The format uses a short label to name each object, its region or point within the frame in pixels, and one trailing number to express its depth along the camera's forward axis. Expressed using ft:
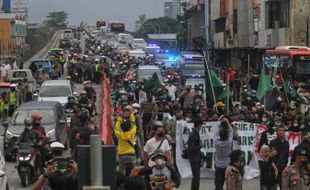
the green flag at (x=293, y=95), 79.71
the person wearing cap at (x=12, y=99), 111.15
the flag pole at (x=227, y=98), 72.45
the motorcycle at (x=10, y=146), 71.41
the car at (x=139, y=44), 307.17
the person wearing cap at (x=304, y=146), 41.91
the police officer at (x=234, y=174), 39.75
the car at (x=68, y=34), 407.52
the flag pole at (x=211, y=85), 75.24
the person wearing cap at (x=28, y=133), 60.08
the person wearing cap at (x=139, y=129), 61.79
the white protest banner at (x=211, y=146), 60.85
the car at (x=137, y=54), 225.23
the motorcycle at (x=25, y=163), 58.90
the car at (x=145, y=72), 126.45
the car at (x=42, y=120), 72.23
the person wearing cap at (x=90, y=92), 97.88
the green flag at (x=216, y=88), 76.28
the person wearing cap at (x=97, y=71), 161.48
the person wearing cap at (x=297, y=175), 37.99
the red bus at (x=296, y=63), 133.59
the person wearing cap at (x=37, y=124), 61.03
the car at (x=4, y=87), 114.48
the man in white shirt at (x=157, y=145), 44.93
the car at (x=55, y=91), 103.40
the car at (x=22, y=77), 138.72
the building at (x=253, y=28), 173.17
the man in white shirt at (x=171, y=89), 99.98
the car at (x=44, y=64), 169.68
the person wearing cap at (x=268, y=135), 52.26
